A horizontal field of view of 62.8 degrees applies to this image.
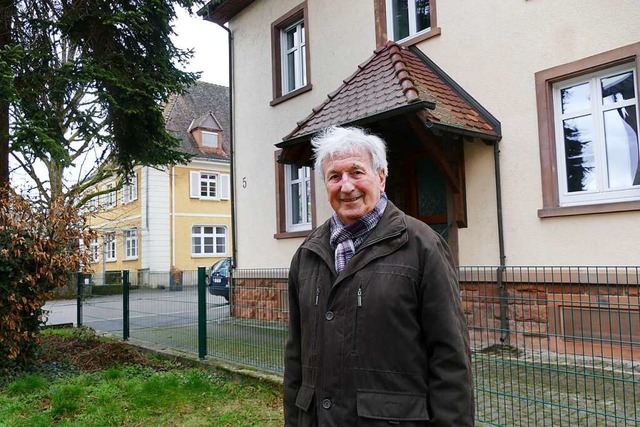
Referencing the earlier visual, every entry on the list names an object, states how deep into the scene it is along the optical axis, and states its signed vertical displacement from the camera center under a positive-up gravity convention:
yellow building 29.64 +2.94
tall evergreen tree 7.61 +2.82
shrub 6.46 -0.05
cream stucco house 6.29 +1.76
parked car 6.88 -0.41
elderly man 1.99 -0.26
